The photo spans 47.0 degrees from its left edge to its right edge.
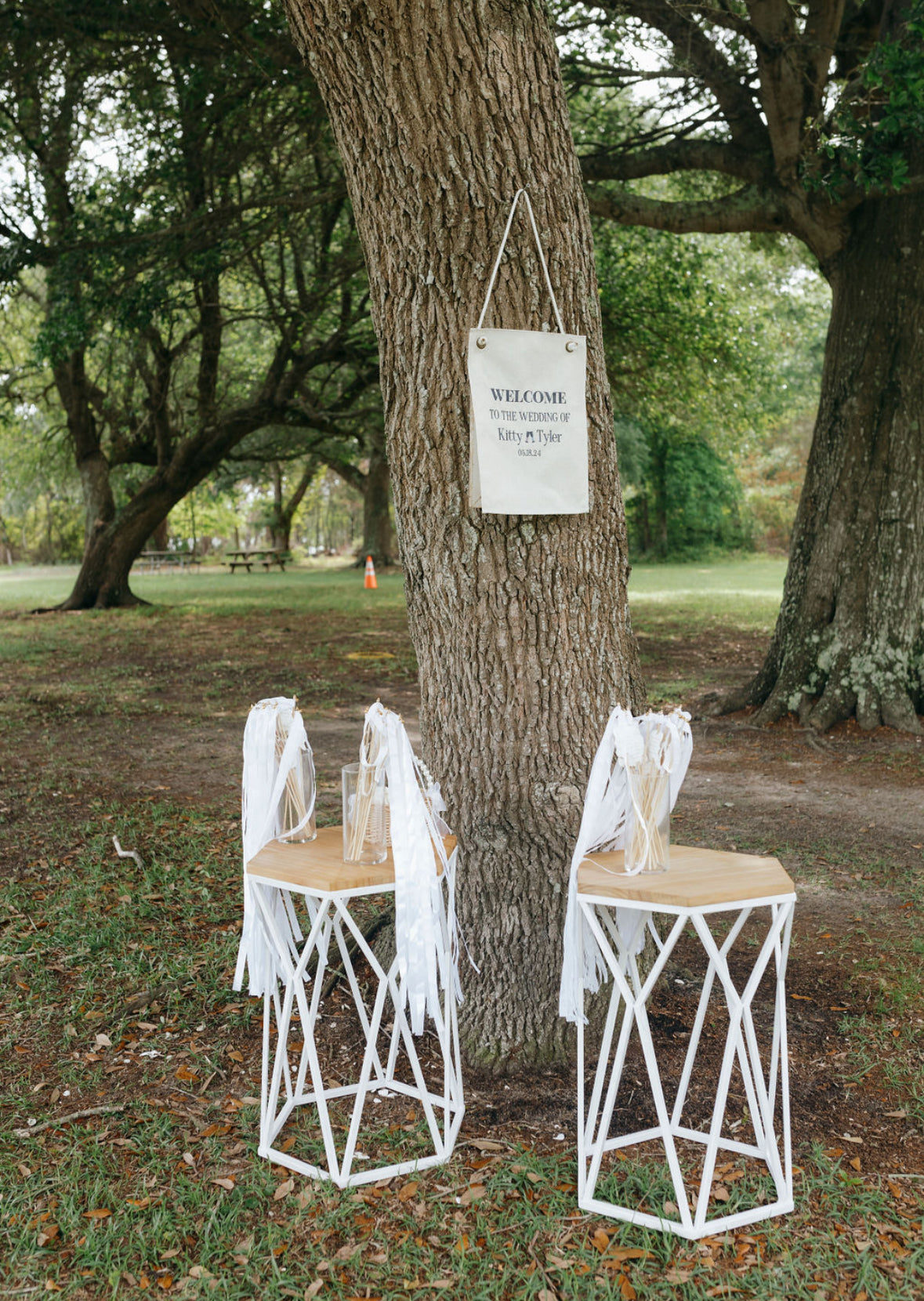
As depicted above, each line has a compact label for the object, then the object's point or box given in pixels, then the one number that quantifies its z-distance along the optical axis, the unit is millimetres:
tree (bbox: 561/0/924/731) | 7590
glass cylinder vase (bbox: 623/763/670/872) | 2658
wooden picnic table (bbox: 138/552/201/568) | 36031
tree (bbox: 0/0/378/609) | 10078
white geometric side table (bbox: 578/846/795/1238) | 2438
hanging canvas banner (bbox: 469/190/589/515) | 3000
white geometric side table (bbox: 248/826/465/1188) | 2621
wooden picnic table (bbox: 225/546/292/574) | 36062
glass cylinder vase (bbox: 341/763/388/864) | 2787
